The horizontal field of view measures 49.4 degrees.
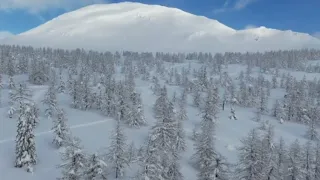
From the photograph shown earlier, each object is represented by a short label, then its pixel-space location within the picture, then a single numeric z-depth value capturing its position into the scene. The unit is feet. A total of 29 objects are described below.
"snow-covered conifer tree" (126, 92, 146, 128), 362.74
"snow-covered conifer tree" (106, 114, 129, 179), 237.25
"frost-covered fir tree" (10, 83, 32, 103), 317.22
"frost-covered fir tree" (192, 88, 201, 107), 511.40
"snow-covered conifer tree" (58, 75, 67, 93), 508.86
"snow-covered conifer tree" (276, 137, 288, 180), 238.46
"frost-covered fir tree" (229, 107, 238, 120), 462.19
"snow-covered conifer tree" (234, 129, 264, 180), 176.76
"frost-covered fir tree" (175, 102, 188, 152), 299.99
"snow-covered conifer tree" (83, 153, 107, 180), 169.99
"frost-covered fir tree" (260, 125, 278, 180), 184.24
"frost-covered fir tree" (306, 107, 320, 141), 410.93
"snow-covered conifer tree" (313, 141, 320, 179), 238.48
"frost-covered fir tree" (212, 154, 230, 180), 171.83
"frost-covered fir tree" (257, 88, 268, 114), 511.40
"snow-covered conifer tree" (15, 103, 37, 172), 226.44
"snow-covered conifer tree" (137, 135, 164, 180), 170.91
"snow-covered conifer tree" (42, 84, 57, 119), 366.84
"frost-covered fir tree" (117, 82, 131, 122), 375.74
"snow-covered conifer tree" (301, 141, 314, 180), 235.20
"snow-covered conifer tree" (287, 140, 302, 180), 232.12
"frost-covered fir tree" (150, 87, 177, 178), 247.60
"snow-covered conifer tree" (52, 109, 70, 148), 283.18
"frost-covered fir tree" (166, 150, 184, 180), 208.66
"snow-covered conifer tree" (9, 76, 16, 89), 487.78
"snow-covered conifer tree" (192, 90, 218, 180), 179.43
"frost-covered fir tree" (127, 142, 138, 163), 249.92
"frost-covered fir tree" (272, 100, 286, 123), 476.95
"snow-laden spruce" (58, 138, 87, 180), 159.84
